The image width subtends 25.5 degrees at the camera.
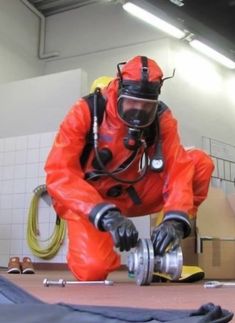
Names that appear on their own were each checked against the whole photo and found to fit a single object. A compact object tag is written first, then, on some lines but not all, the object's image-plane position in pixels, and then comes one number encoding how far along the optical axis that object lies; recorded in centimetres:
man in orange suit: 168
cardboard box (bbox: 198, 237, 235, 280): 275
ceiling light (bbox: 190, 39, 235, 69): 489
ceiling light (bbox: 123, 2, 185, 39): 413
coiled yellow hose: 385
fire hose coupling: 149
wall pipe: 581
